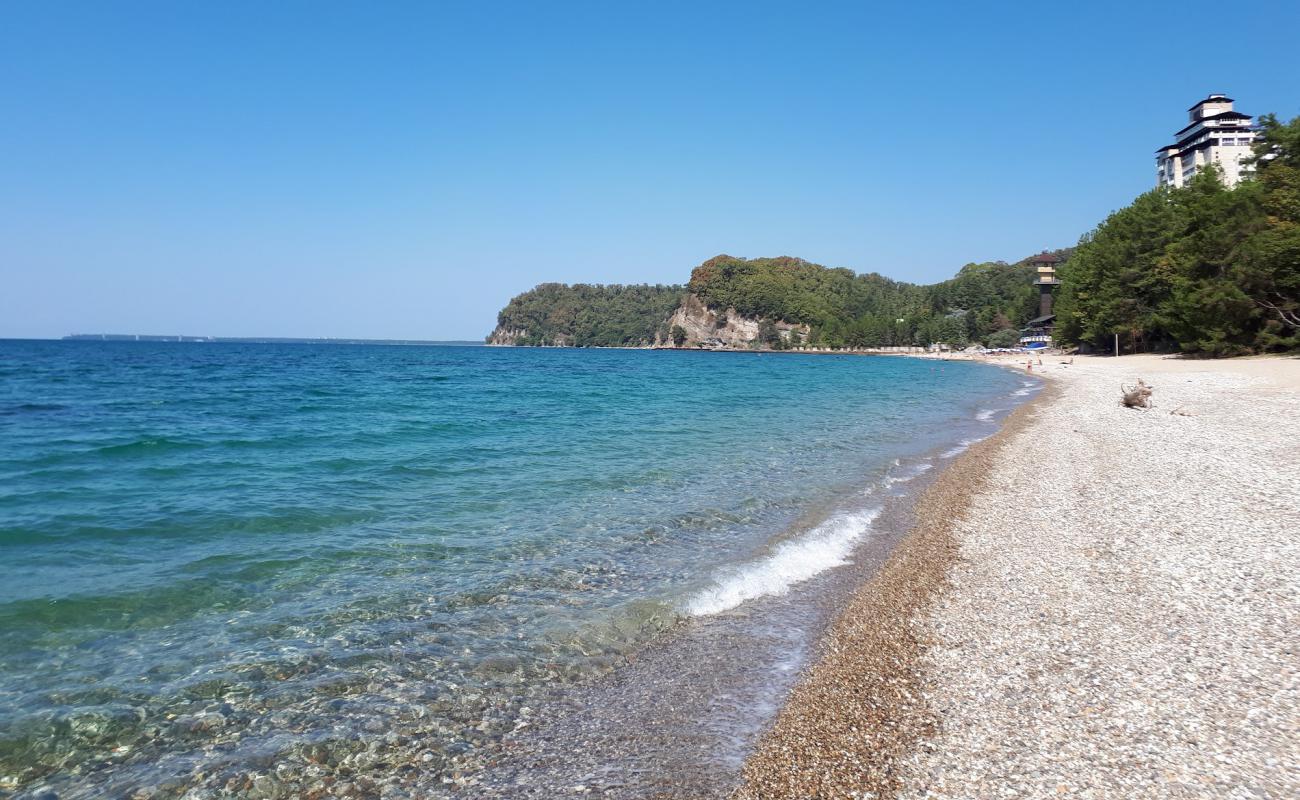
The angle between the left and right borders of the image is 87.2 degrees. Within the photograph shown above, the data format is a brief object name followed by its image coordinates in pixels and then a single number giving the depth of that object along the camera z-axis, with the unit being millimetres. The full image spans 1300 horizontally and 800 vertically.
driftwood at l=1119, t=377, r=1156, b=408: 24547
